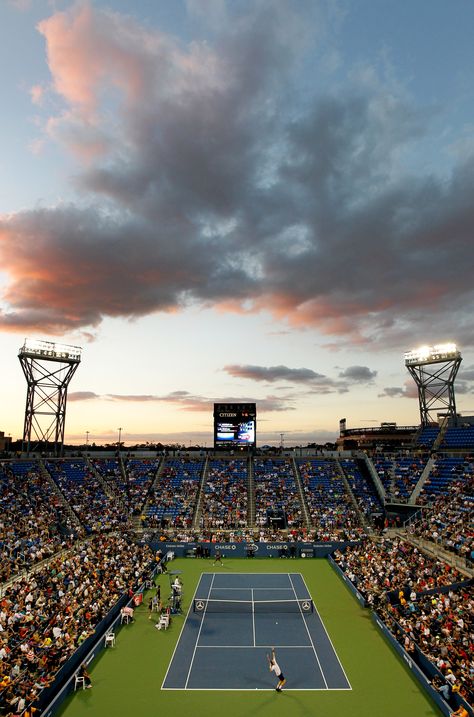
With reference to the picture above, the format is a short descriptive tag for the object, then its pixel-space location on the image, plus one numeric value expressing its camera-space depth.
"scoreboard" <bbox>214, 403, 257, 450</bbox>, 59.34
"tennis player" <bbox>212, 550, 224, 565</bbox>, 41.75
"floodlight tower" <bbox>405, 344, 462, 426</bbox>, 63.47
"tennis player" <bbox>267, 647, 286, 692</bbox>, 19.34
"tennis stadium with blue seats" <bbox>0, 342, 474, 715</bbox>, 21.66
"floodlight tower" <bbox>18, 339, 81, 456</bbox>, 61.50
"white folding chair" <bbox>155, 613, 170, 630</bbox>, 26.53
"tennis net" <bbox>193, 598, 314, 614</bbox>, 29.05
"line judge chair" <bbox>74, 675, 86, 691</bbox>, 19.74
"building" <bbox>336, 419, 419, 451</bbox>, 125.00
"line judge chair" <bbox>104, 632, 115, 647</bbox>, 24.18
